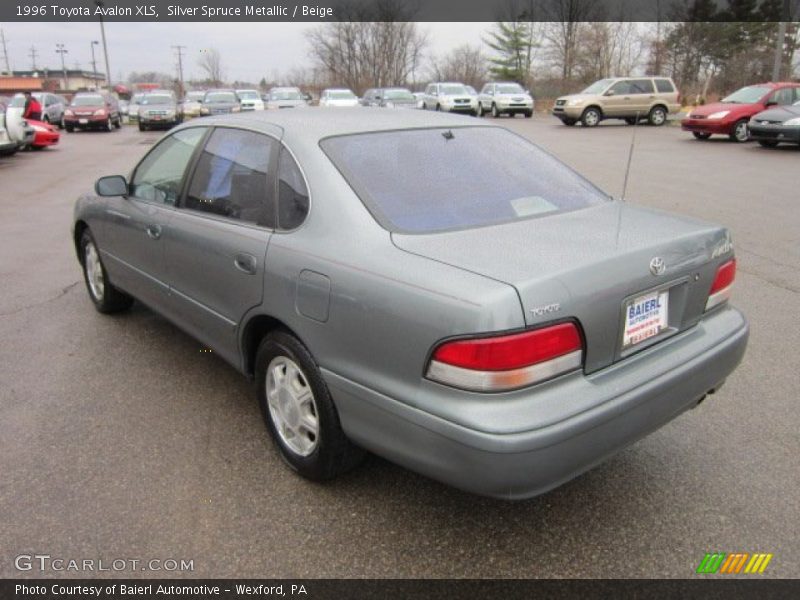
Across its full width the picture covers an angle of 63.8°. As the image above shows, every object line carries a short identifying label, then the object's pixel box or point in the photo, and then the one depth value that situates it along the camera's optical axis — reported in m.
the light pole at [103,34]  49.55
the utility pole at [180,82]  65.01
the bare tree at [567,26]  48.31
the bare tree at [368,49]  58.31
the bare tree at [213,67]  73.62
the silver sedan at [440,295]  2.11
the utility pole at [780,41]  22.89
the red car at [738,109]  17.89
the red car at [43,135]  19.00
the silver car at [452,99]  30.61
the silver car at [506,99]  30.94
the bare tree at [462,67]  63.00
